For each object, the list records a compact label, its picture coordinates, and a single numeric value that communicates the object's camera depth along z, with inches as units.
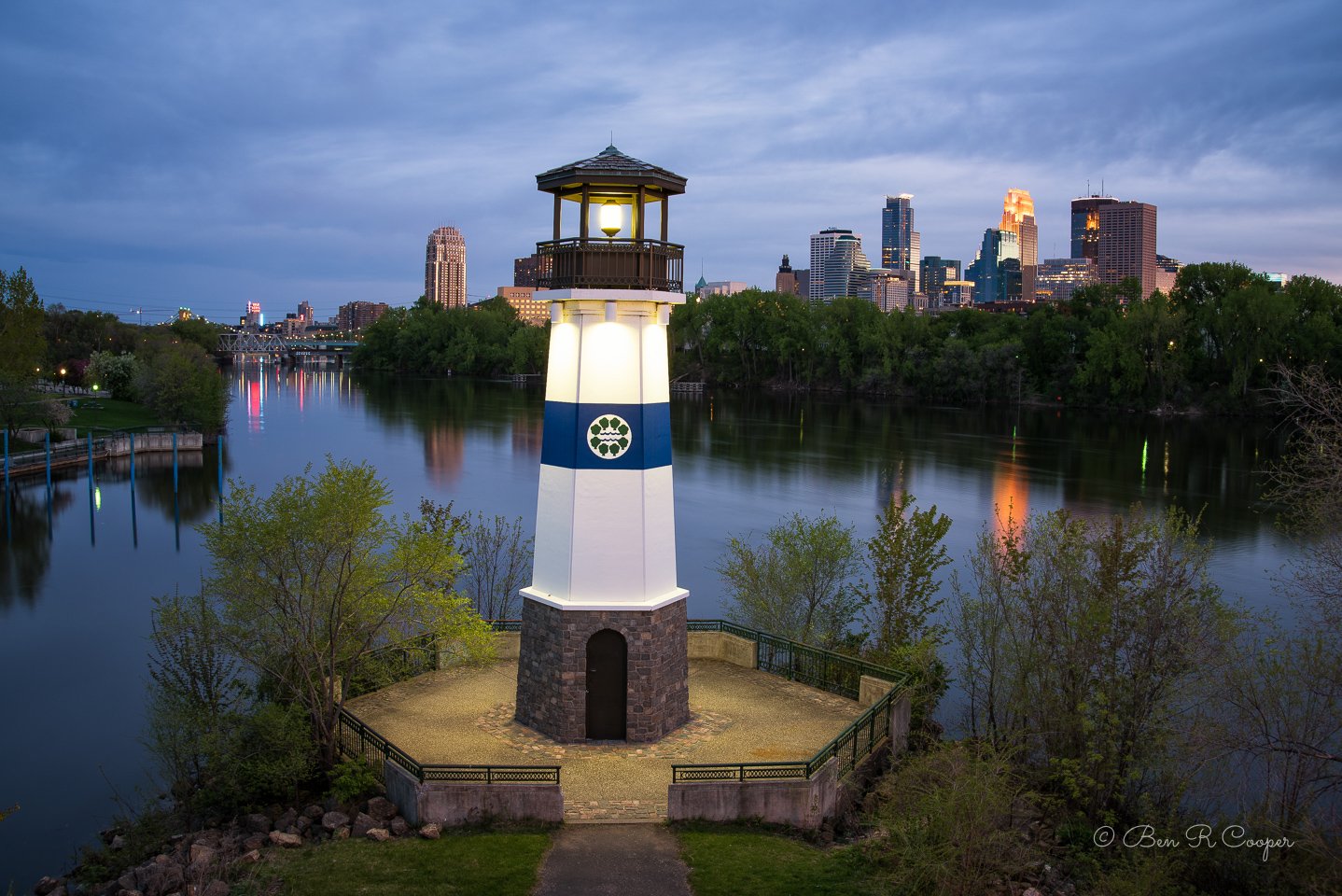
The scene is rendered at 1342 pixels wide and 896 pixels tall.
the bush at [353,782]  732.7
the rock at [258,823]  711.1
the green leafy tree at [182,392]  3110.2
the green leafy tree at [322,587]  810.2
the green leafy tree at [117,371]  3959.2
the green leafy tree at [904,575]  1075.9
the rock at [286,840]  675.4
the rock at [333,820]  693.9
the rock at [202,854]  642.2
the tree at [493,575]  1337.4
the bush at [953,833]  607.2
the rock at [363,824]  679.1
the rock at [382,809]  700.7
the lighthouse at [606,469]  782.5
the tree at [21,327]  2780.5
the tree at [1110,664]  779.4
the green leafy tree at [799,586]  1140.5
